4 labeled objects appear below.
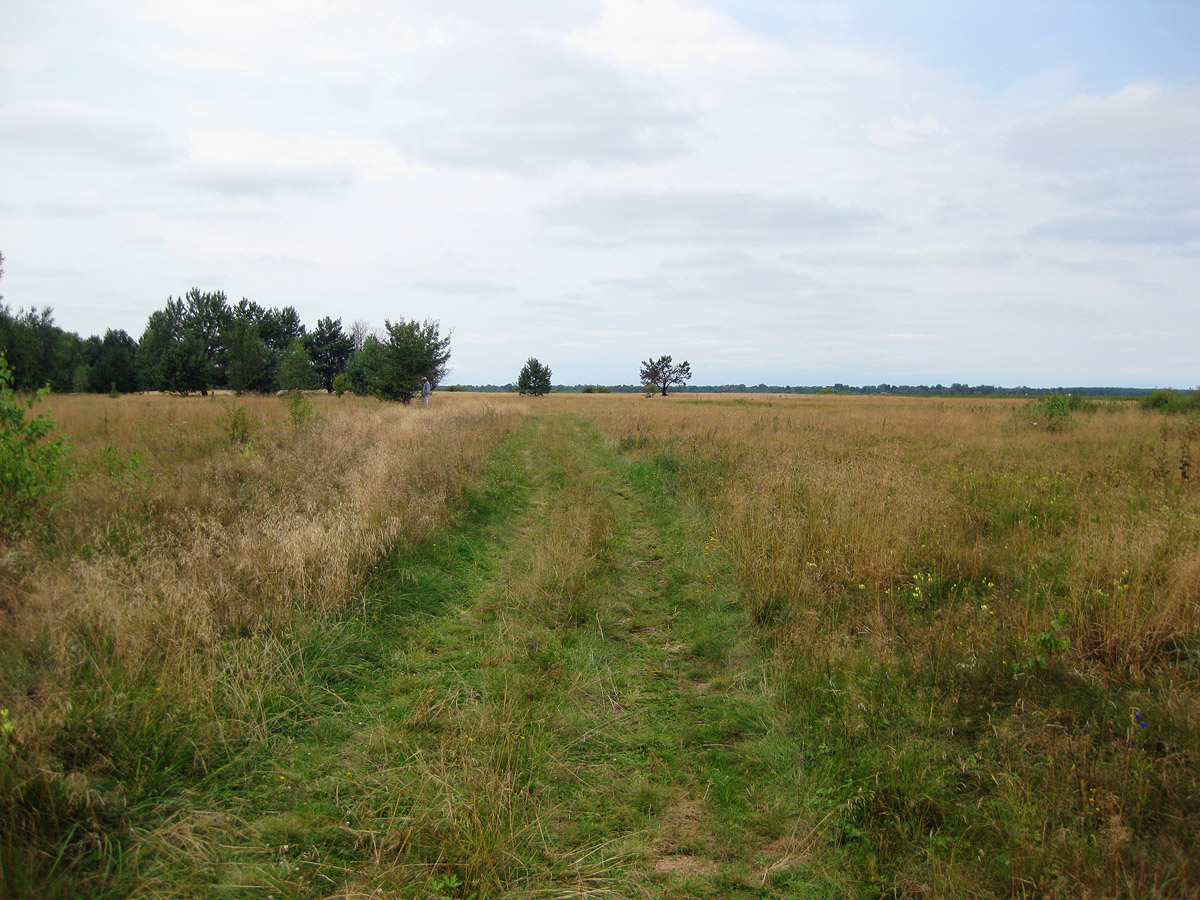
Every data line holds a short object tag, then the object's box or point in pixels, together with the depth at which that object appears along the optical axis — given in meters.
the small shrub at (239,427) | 13.57
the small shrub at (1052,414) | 18.58
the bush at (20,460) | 5.66
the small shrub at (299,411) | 16.06
